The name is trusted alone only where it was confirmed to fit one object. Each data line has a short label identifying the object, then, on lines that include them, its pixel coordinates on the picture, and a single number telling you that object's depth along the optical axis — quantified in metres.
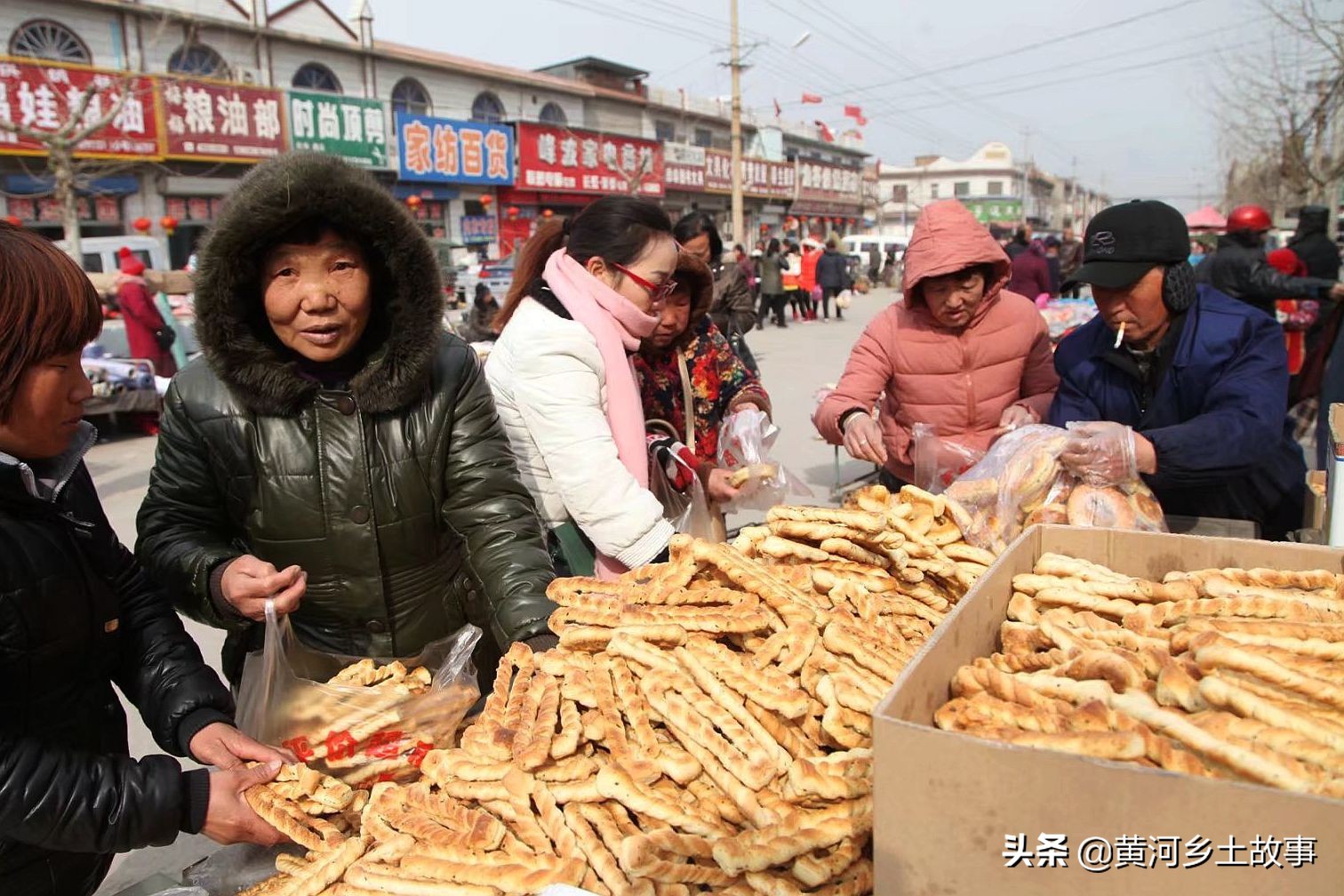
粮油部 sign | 19.58
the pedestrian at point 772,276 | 19.83
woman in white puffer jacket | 2.40
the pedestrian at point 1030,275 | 10.93
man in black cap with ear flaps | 2.28
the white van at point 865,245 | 41.25
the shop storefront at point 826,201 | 46.28
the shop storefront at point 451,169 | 24.52
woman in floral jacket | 3.71
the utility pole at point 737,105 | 27.05
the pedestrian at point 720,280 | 5.08
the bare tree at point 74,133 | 13.93
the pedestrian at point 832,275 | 22.06
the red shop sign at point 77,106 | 16.83
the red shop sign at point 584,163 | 28.19
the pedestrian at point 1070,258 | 14.14
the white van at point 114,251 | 14.09
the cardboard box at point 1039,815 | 0.86
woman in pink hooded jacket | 2.99
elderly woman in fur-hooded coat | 1.95
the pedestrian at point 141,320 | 9.78
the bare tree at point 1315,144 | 18.77
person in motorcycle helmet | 7.22
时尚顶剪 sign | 21.67
